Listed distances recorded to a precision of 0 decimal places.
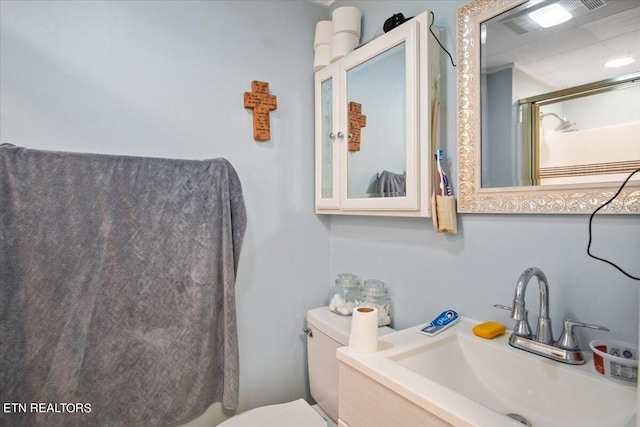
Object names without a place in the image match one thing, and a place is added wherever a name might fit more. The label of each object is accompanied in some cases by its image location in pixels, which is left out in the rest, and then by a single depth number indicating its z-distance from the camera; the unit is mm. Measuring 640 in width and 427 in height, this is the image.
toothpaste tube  1025
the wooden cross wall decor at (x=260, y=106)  1454
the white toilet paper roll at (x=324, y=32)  1503
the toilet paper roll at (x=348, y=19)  1409
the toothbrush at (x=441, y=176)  1094
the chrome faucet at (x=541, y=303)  856
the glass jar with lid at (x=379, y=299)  1333
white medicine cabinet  1105
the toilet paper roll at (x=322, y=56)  1503
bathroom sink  681
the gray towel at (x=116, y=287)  1057
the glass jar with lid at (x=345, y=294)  1449
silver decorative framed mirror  790
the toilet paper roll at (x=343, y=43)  1420
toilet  1255
